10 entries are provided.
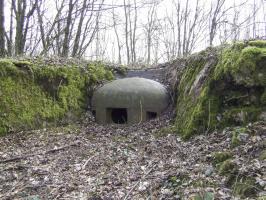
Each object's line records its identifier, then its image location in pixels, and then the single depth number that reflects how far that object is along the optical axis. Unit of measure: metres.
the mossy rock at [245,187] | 2.18
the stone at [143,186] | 2.65
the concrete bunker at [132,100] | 5.01
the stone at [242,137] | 2.95
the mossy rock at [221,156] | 2.74
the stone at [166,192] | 2.46
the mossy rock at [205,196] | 2.07
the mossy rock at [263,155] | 2.49
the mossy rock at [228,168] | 2.48
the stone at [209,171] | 2.59
